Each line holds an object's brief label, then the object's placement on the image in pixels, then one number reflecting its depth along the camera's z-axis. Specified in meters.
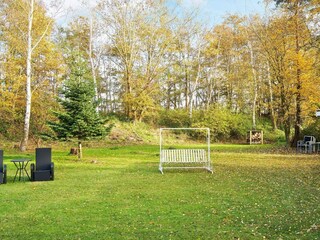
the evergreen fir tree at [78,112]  14.79
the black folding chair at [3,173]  9.46
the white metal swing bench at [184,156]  12.05
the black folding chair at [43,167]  9.91
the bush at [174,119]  31.09
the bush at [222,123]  30.11
